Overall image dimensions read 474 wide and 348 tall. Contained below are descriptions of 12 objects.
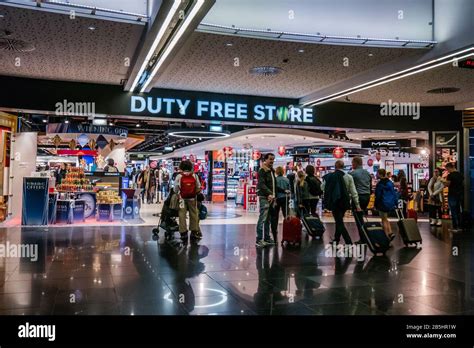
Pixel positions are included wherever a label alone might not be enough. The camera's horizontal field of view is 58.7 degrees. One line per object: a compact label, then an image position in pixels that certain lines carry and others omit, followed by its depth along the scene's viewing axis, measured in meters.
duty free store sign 8.98
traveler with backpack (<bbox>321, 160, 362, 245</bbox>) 7.17
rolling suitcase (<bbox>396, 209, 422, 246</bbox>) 7.67
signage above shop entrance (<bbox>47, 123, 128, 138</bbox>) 14.93
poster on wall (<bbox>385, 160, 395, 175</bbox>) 22.67
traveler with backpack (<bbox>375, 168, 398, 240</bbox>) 7.60
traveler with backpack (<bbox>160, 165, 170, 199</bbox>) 21.70
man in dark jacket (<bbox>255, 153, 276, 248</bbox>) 7.35
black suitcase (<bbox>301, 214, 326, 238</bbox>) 8.96
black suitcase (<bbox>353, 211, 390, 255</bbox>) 6.81
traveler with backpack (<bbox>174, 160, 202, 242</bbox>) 7.83
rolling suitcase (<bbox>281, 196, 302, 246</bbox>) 7.62
